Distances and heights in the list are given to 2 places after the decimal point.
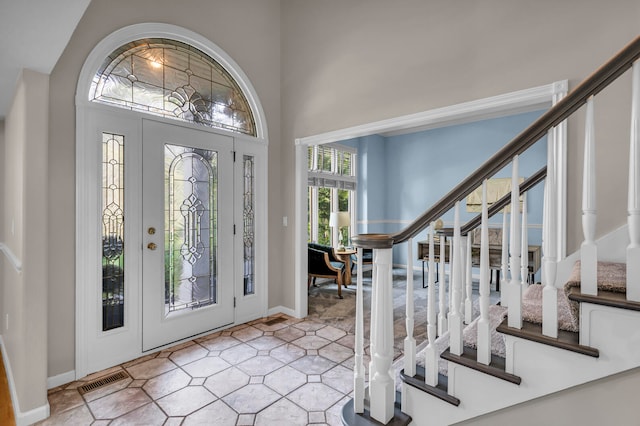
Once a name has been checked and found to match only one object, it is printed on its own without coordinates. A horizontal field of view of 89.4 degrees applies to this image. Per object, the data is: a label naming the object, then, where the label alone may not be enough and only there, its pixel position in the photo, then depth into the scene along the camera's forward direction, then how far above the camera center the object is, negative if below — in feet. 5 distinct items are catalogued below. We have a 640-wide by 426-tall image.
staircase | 3.80 -1.57
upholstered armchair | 15.85 -2.69
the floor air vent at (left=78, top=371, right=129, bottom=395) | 7.74 -4.31
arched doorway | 8.55 +0.45
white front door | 9.61 -0.74
